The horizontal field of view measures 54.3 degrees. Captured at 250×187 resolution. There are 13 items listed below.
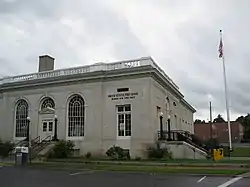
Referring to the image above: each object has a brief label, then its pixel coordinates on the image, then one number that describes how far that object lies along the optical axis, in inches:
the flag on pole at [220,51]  1013.2
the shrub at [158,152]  785.9
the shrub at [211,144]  1074.1
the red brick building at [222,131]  2488.7
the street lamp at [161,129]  859.1
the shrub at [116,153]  798.9
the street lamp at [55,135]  921.9
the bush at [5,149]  921.9
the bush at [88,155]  863.8
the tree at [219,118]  3852.5
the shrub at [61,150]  844.5
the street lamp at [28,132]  959.1
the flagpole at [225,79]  1026.7
